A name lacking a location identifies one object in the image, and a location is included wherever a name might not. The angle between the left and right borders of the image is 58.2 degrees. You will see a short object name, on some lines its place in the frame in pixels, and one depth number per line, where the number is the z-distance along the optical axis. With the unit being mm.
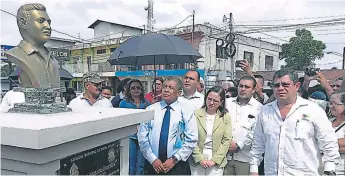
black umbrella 4270
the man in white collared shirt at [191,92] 3701
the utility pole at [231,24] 14820
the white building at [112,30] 24297
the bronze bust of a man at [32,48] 2045
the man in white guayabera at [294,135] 2471
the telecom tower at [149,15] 16422
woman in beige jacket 3086
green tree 22766
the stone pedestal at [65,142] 1511
